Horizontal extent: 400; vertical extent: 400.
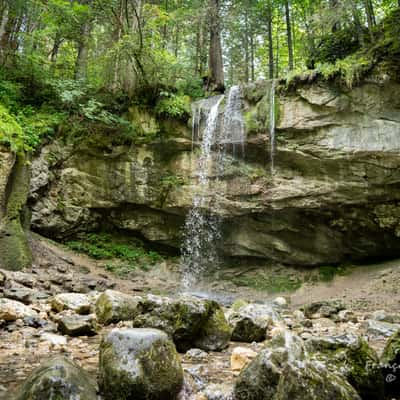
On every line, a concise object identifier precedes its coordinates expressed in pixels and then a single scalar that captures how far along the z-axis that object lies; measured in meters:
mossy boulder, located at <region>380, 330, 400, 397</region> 2.52
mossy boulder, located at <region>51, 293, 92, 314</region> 4.95
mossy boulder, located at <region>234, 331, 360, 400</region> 2.00
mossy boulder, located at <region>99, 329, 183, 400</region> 2.32
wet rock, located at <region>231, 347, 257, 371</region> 3.17
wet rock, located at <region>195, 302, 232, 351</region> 3.78
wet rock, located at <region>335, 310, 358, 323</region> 6.45
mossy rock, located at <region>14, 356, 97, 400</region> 2.01
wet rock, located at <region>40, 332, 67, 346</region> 3.59
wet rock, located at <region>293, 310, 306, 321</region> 6.55
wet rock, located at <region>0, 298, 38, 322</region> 4.20
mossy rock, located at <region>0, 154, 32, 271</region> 8.28
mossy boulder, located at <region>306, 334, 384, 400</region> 2.41
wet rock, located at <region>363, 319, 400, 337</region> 4.97
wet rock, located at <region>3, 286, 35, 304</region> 5.31
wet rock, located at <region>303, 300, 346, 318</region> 6.92
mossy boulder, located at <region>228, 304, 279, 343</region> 4.29
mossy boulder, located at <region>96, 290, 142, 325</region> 4.72
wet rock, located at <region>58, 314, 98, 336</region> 3.96
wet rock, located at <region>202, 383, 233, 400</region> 2.47
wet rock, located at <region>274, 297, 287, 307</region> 9.93
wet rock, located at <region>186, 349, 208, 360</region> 3.50
